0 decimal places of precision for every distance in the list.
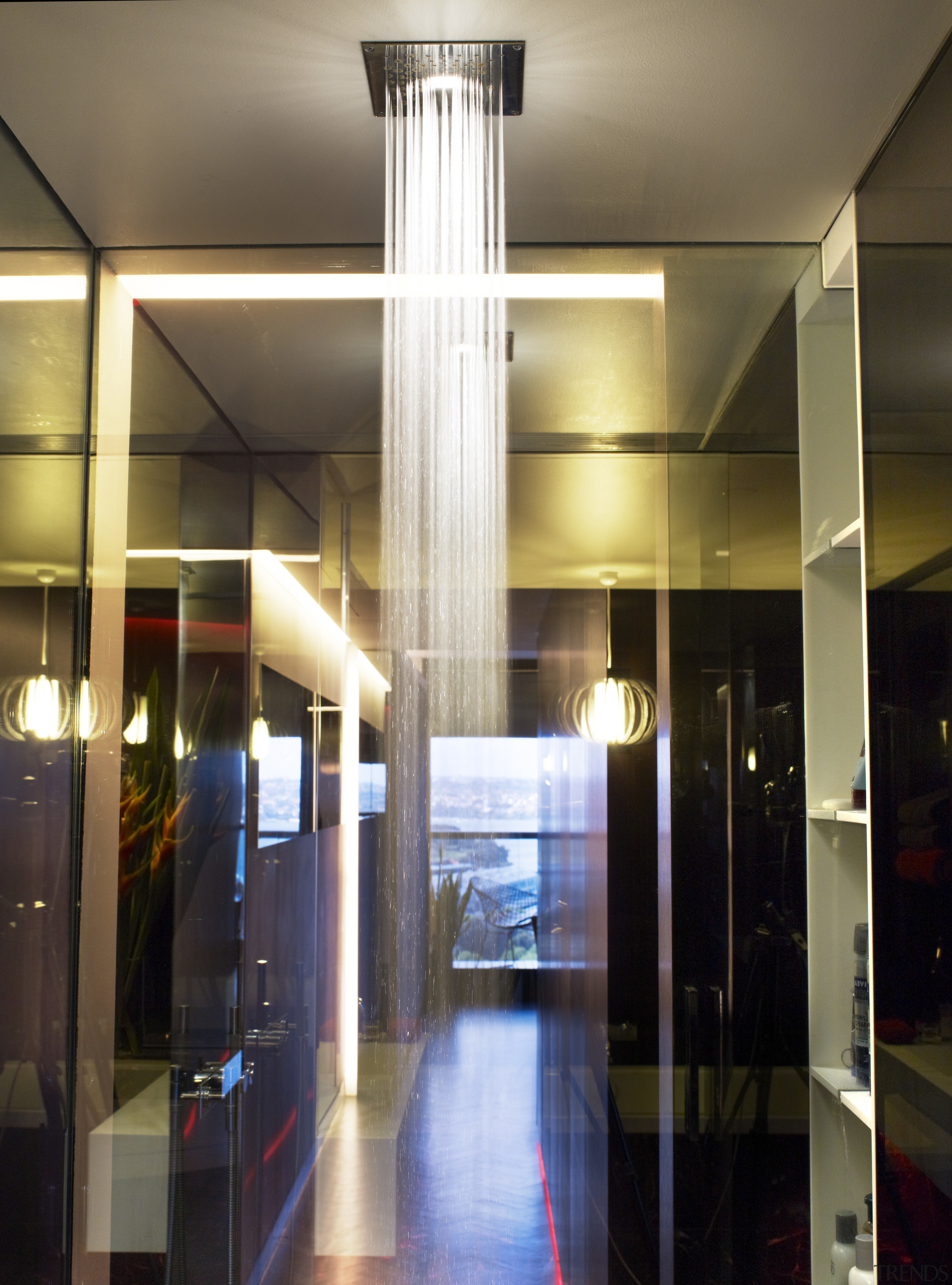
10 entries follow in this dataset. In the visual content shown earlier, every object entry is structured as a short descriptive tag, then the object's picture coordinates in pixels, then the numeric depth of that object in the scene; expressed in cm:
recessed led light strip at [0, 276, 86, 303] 186
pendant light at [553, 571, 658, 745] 205
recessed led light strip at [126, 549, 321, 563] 213
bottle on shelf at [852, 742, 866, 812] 188
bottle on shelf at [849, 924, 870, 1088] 191
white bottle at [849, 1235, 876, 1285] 186
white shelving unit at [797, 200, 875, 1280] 199
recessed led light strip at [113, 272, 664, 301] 198
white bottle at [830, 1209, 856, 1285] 194
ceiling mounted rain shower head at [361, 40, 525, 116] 158
